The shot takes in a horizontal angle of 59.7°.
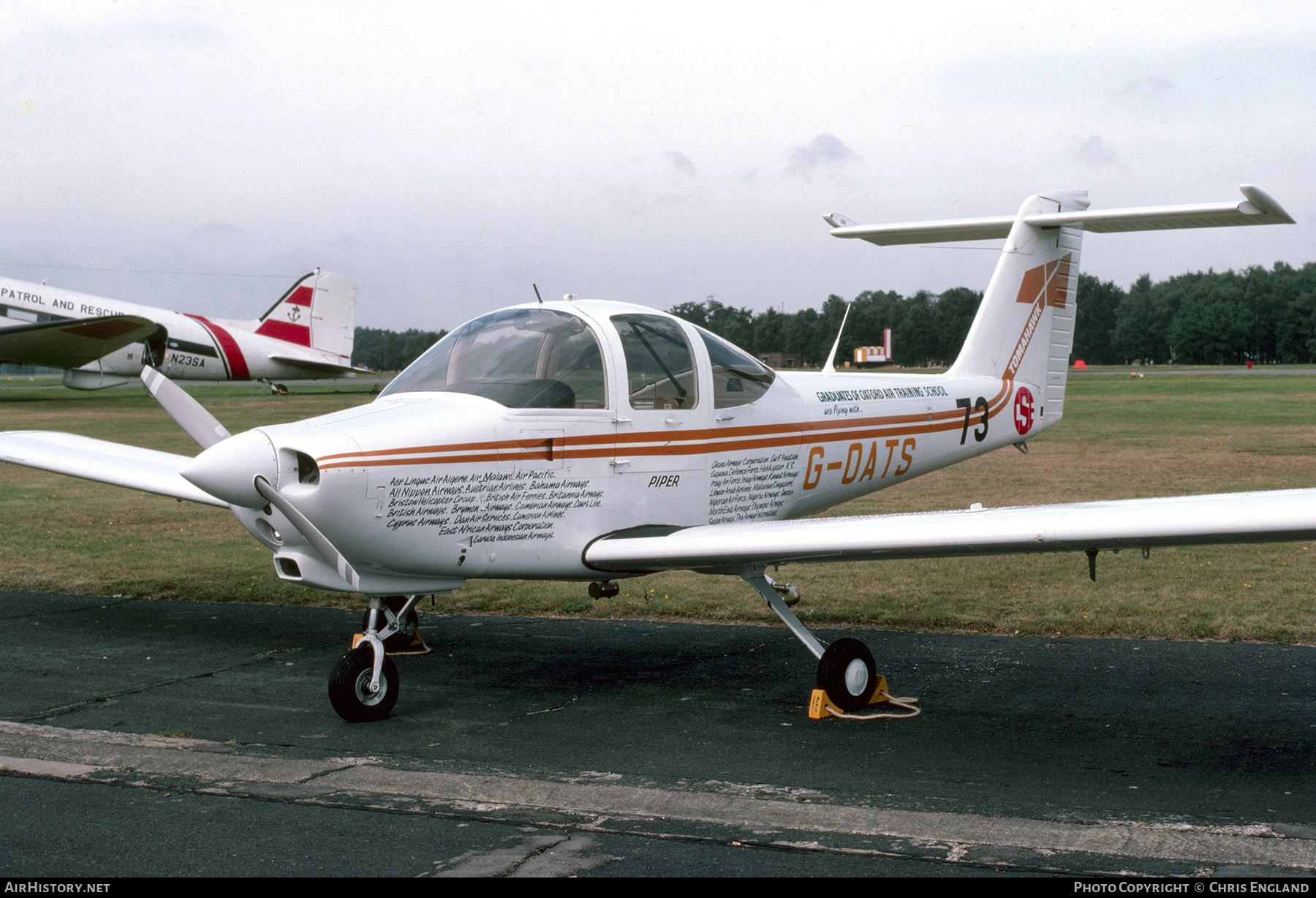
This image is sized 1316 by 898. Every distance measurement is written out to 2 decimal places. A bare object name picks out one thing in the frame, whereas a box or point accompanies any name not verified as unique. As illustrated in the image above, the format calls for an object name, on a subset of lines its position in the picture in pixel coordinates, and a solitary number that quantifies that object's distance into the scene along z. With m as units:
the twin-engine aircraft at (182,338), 34.03
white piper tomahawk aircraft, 5.23
